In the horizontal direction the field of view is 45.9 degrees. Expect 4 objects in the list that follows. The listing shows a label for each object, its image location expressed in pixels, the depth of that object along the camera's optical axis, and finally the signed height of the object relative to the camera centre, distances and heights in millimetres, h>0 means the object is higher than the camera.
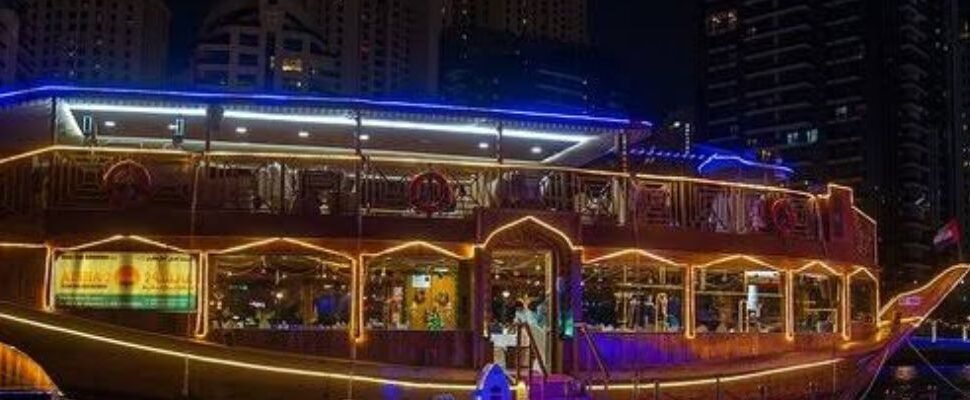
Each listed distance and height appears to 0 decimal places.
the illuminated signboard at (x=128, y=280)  12547 -162
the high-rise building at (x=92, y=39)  98625 +20317
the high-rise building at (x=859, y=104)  98062 +14943
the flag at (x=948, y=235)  18531 +641
